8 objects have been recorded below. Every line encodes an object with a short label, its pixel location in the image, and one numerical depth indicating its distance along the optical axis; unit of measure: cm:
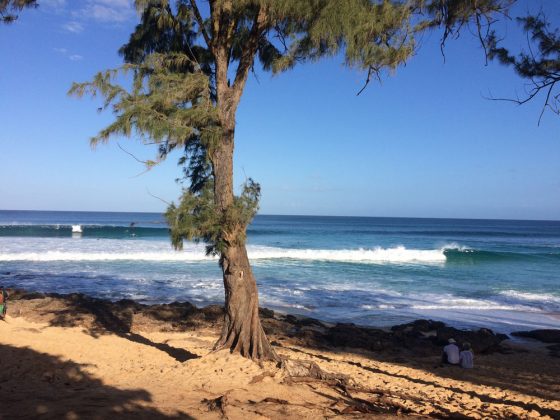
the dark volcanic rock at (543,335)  1207
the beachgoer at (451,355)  946
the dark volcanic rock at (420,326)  1240
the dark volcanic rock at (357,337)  1064
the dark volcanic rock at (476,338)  1098
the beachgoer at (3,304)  1023
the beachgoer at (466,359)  931
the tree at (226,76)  622
